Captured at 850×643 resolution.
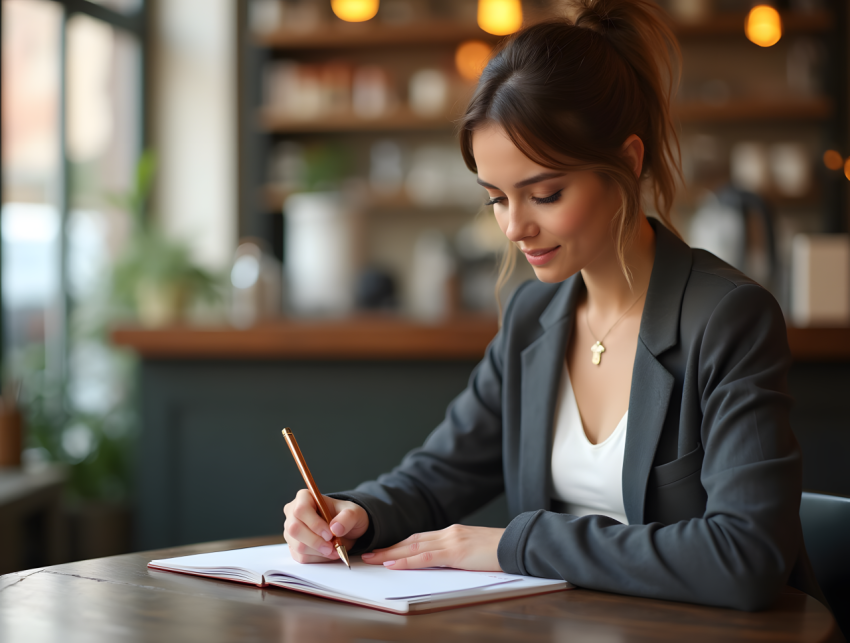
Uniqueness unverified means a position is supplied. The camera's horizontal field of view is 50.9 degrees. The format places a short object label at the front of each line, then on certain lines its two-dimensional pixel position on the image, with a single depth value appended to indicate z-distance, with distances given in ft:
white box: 8.31
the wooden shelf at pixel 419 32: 15.05
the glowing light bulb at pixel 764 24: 12.99
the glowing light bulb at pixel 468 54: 16.21
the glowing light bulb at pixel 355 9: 12.35
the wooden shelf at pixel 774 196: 15.38
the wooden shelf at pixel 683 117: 15.08
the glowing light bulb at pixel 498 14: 12.91
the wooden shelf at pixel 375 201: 16.55
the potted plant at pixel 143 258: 12.33
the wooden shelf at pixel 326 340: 8.20
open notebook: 3.22
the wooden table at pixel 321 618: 2.89
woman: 3.46
